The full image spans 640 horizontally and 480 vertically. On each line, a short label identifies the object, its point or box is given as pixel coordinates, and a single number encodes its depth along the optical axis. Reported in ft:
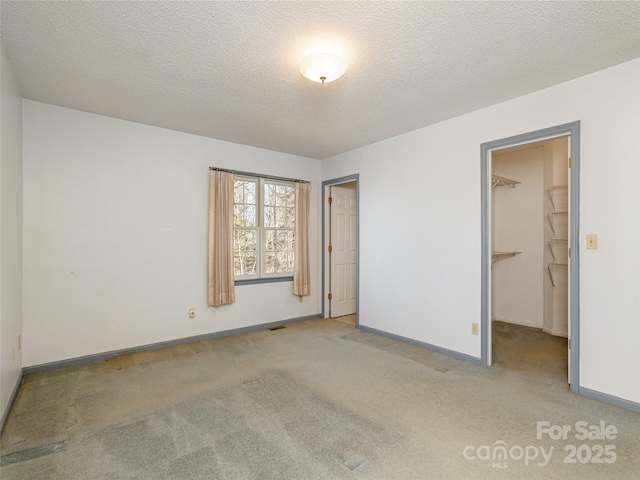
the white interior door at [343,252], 17.70
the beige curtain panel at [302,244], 16.46
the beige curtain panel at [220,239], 13.79
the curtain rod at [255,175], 14.08
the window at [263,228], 15.06
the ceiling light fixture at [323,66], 7.35
